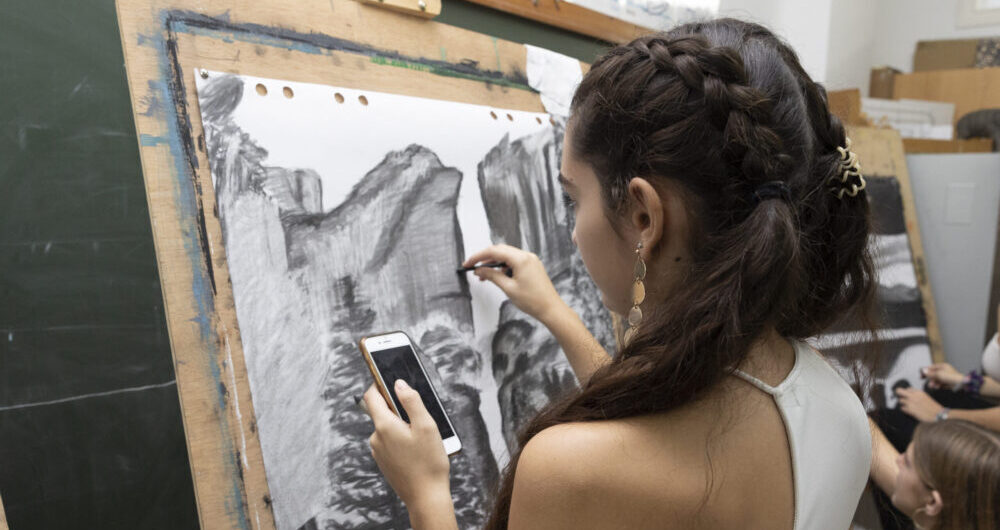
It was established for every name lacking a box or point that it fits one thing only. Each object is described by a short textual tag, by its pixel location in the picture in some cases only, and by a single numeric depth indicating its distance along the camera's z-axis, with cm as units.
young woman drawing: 62
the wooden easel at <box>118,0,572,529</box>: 78
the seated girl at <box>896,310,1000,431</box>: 207
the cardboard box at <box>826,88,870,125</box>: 245
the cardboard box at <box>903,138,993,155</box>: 279
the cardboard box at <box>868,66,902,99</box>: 332
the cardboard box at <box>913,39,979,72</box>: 332
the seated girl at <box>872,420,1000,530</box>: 126
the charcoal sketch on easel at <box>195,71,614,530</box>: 85
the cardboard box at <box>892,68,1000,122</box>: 299
